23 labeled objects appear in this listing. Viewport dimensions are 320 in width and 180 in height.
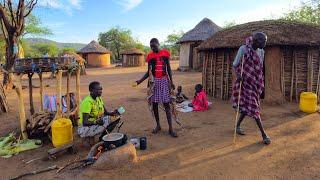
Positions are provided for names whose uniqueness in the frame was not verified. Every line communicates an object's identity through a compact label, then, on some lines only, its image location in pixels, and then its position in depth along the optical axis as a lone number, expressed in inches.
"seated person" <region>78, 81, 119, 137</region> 128.6
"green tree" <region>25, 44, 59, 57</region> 1335.8
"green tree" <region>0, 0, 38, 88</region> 321.1
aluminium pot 117.6
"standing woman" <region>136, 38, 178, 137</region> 150.8
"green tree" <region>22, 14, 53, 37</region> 808.6
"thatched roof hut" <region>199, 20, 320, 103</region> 220.2
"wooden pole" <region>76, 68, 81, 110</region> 167.5
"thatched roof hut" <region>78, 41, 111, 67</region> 845.1
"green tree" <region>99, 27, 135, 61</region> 1347.1
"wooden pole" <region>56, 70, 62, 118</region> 144.2
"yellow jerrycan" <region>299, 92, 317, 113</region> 194.4
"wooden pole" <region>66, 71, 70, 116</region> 169.5
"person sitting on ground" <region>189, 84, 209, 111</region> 217.6
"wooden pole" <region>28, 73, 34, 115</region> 173.8
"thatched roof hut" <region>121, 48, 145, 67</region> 816.1
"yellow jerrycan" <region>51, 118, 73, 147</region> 132.2
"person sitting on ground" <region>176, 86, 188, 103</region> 248.9
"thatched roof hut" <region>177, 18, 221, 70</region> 551.4
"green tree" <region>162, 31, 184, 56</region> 1531.0
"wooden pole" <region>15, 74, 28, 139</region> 145.6
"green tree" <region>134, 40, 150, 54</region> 1323.9
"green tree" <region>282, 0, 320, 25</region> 550.1
